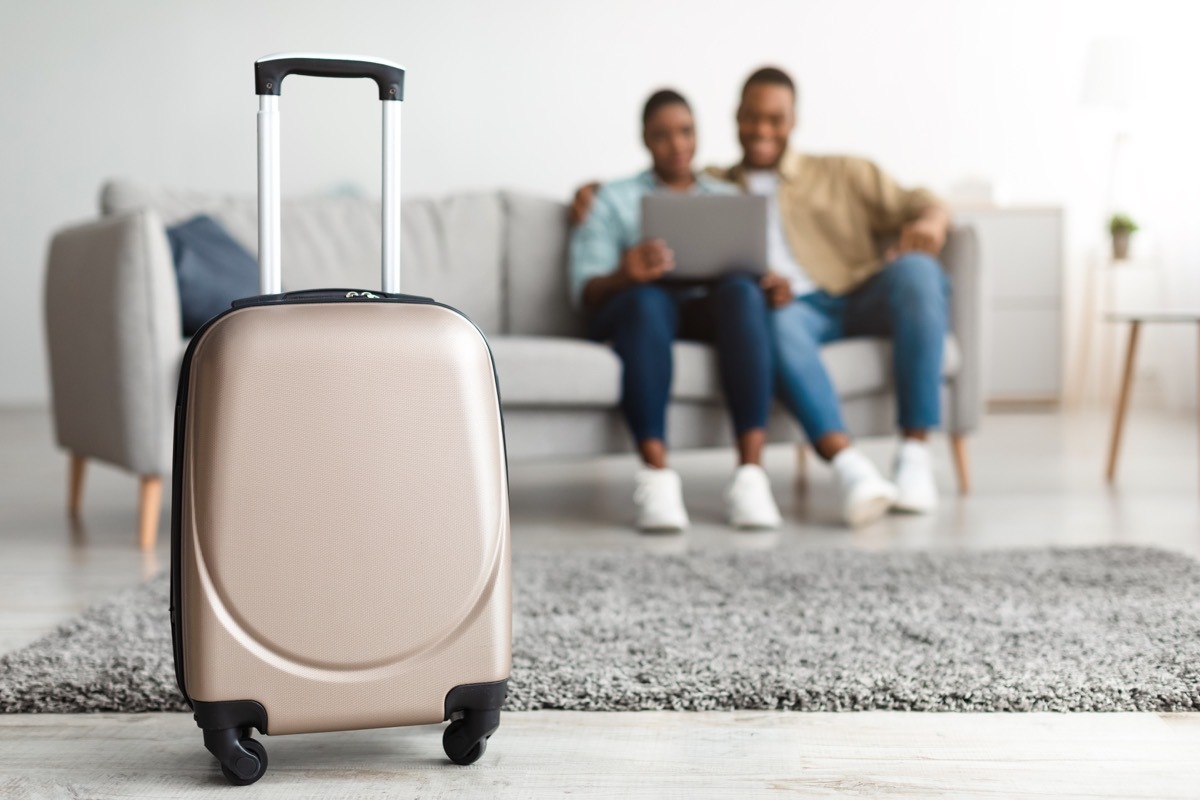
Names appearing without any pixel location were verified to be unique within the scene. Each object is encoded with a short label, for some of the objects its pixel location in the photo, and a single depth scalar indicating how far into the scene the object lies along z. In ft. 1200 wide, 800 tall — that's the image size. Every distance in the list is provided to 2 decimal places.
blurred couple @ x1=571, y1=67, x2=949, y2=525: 7.68
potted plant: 15.16
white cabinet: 15.76
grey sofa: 6.89
